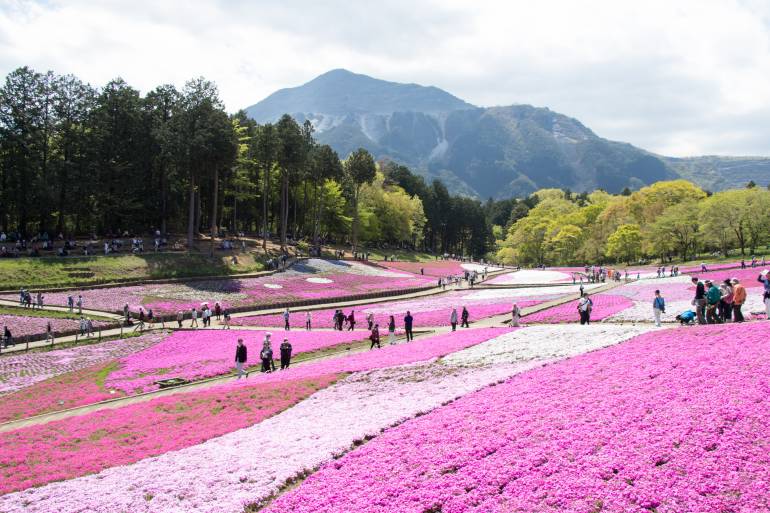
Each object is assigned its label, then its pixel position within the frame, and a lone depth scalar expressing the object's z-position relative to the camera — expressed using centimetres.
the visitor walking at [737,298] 2386
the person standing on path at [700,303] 2525
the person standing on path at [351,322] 4188
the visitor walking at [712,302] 2478
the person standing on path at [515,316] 3647
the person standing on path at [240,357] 2828
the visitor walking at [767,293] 2494
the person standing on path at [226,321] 4569
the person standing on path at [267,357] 2920
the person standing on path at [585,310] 3322
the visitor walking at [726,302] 2500
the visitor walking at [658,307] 2913
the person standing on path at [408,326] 3575
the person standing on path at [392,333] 3391
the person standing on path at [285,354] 2923
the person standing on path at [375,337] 3366
